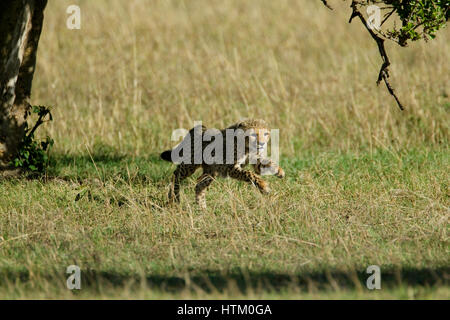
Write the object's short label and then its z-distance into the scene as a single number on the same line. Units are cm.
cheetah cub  1450
